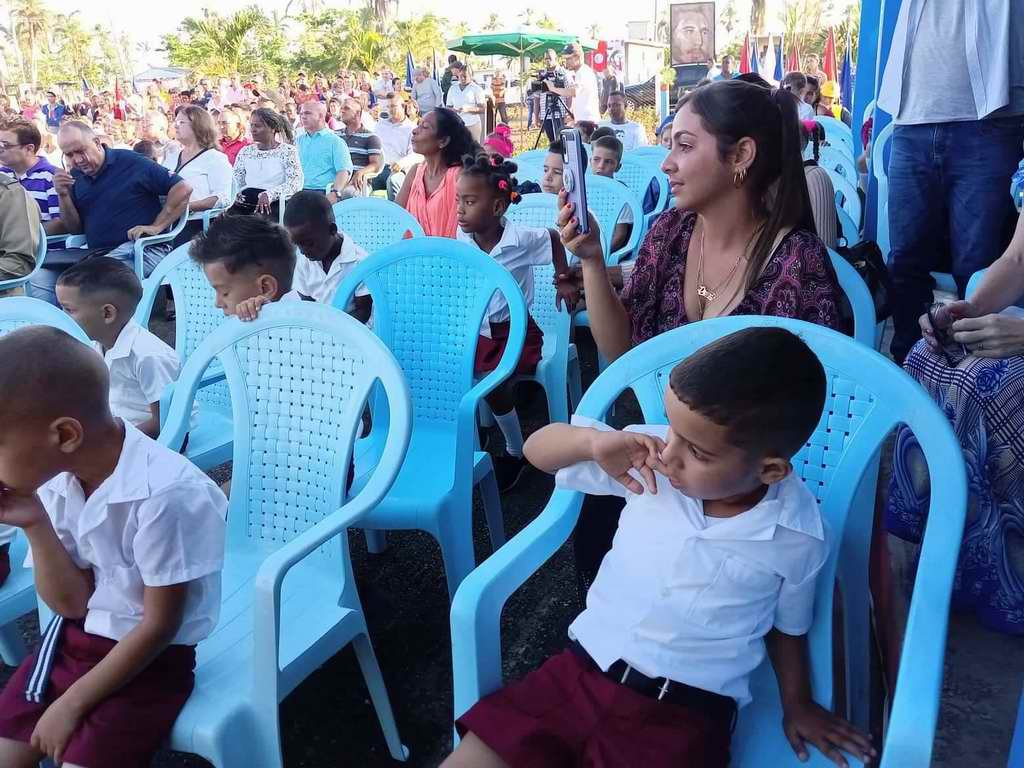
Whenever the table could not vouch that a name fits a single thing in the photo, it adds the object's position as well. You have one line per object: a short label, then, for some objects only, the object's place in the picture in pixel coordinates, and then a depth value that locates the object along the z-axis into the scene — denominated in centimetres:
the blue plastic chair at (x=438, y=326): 237
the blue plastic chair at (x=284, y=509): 135
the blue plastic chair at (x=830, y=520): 114
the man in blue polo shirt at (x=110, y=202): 503
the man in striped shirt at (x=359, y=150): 763
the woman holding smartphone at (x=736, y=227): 172
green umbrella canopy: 1880
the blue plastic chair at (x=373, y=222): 352
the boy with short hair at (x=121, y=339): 235
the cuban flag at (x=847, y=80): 1004
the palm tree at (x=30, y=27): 5144
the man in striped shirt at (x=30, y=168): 513
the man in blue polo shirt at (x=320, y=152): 695
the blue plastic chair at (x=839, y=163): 512
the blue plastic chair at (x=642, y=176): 545
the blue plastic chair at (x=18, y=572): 175
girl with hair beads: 296
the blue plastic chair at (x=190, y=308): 282
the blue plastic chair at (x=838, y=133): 621
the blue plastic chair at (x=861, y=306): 184
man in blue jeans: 267
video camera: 526
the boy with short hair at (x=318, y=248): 303
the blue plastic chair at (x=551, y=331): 310
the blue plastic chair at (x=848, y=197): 448
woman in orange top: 391
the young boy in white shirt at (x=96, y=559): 127
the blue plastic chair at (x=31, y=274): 377
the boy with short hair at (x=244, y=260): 225
